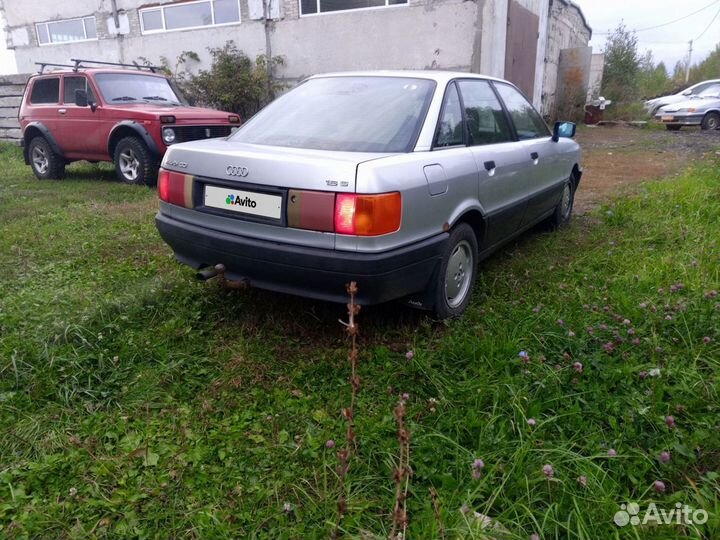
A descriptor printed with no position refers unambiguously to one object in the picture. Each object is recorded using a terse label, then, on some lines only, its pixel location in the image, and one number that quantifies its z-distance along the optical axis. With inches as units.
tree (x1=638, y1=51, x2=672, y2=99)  1173.4
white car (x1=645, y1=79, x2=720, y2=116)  662.5
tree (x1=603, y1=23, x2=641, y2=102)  841.0
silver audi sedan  98.0
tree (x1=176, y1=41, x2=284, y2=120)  486.6
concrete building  425.7
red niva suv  284.4
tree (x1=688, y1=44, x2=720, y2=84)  1254.9
